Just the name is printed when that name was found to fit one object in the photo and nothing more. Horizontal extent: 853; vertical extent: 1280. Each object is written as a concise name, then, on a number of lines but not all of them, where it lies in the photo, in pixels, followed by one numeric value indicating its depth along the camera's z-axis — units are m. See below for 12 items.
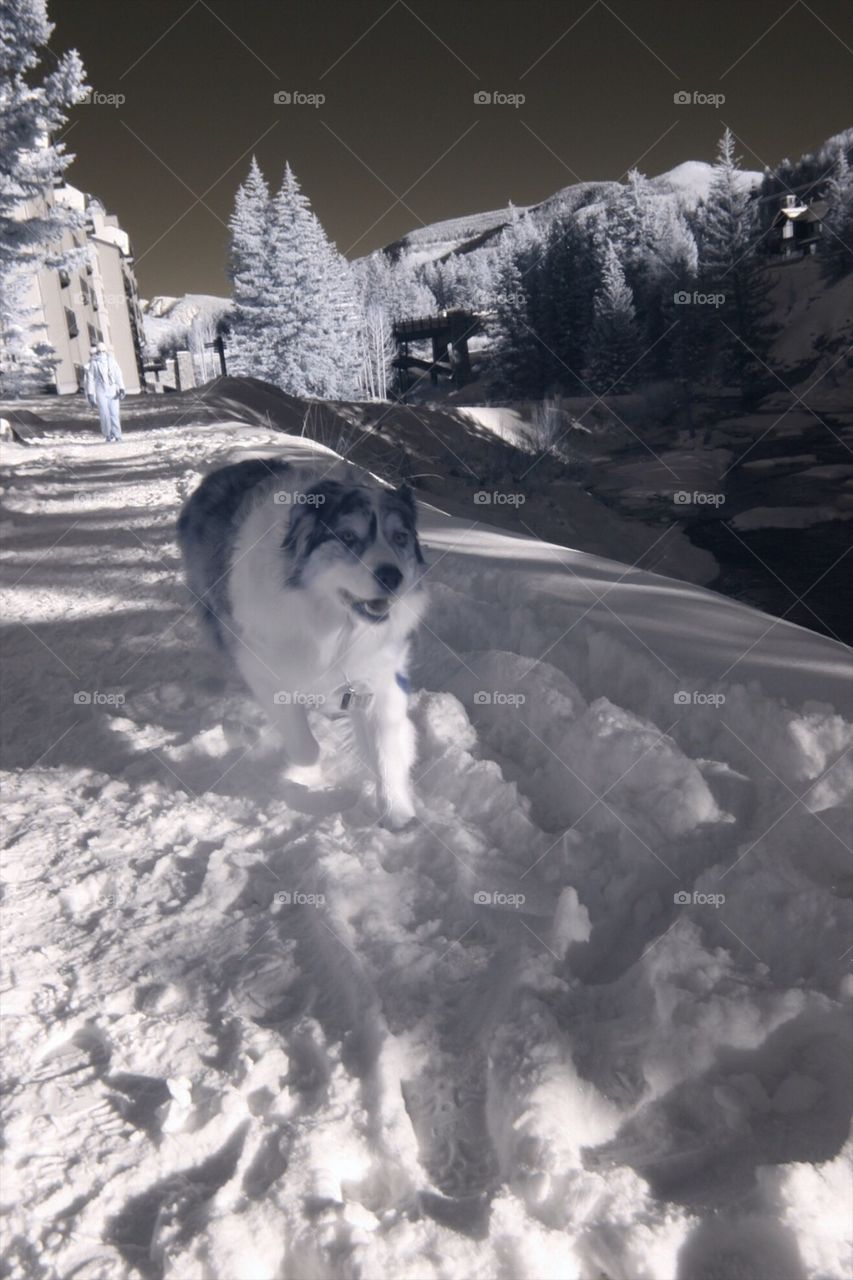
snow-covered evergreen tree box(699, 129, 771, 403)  28.19
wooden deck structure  35.28
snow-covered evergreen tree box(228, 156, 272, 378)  36.78
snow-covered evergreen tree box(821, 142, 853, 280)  24.06
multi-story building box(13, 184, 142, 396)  32.34
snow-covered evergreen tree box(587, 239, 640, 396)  29.23
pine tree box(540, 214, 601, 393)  32.19
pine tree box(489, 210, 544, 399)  32.56
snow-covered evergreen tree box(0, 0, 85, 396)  16.64
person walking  15.43
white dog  3.68
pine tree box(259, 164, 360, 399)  36.88
